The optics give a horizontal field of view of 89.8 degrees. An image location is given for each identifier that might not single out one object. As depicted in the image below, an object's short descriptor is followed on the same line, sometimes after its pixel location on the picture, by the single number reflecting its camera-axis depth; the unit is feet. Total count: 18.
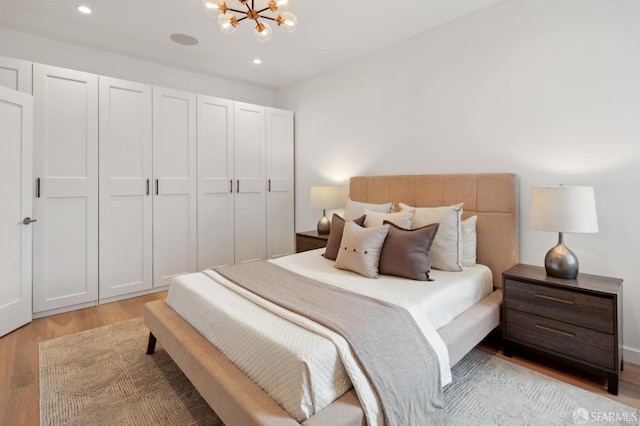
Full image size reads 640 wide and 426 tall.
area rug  5.38
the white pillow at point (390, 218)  8.39
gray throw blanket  4.31
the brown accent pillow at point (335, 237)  8.92
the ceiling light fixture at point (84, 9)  8.77
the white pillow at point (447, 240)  7.93
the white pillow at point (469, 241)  8.34
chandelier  6.95
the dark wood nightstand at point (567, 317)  5.97
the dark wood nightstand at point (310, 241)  11.80
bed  4.03
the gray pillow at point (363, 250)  7.52
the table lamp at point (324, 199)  12.39
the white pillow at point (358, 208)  10.05
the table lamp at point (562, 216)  6.48
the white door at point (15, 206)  8.37
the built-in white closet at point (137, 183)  9.66
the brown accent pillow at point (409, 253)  7.18
